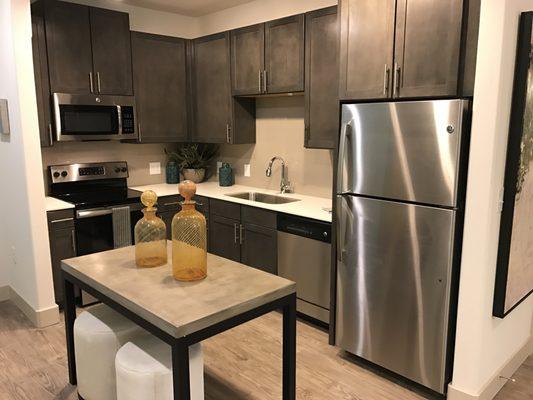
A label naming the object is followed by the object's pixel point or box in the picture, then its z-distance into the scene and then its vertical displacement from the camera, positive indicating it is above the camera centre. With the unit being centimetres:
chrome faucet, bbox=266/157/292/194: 401 -49
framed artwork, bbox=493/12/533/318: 211 -34
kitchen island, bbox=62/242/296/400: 161 -68
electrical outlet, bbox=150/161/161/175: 460 -42
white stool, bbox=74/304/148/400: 212 -106
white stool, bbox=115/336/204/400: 180 -100
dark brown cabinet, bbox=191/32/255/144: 403 +25
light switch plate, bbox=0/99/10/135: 324 +8
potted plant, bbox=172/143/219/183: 460 -33
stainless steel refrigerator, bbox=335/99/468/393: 221 -56
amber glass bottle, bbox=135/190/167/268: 213 -53
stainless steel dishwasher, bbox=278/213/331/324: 308 -96
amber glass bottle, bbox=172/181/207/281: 193 -50
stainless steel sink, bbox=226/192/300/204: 394 -64
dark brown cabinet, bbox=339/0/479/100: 213 +41
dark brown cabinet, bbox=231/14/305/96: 336 +56
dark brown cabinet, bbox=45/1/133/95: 349 +64
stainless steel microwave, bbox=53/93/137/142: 359 +9
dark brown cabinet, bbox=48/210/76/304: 335 -86
